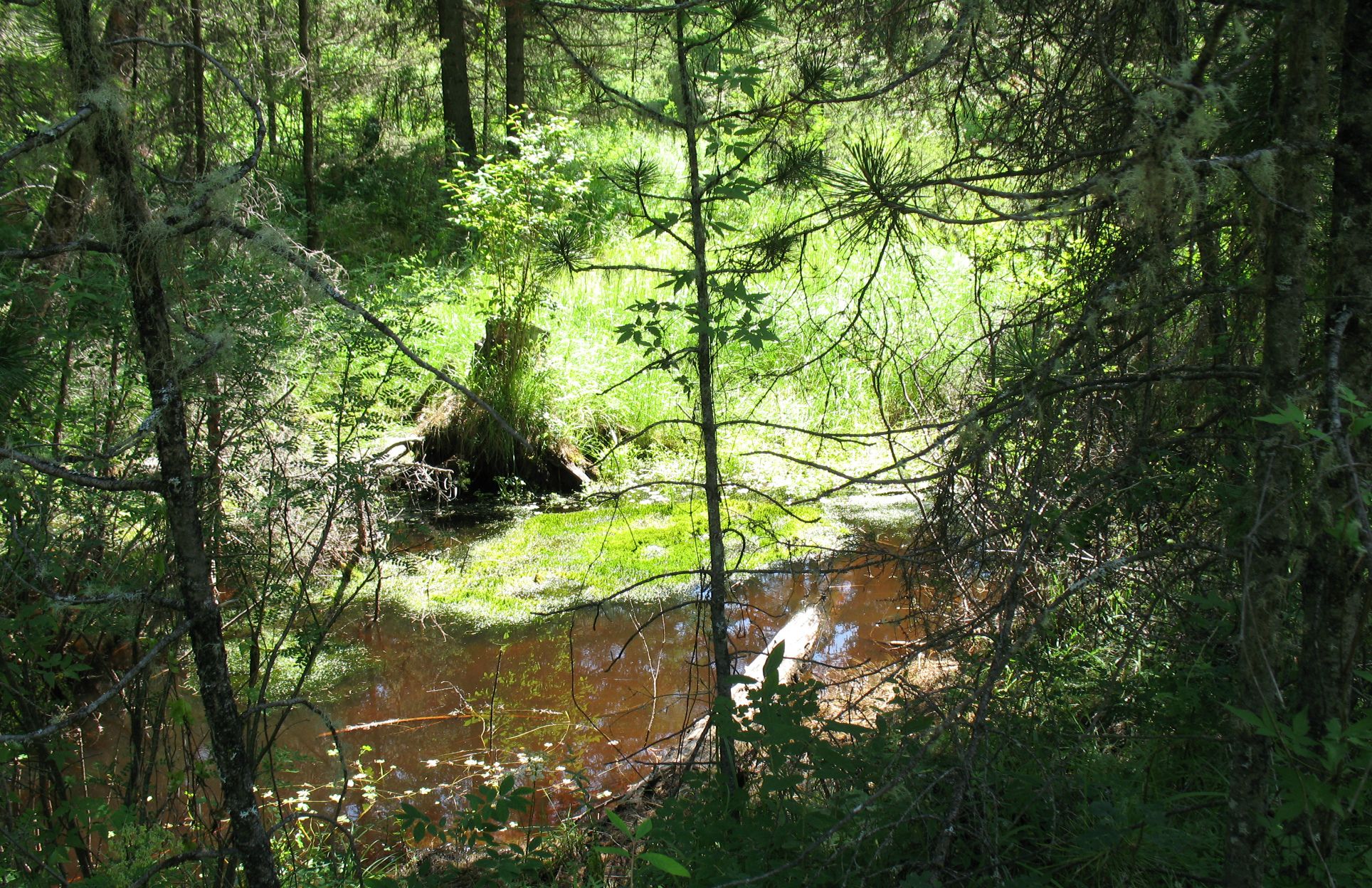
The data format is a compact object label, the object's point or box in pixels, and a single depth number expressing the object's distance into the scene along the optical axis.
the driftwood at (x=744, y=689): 3.89
